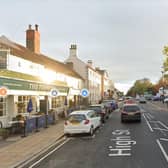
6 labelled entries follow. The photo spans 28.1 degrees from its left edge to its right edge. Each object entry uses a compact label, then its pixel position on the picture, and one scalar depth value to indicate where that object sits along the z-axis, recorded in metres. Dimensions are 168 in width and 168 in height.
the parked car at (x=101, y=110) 28.47
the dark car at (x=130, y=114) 27.91
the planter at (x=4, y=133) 18.50
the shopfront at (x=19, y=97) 20.19
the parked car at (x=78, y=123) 19.31
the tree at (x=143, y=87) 172.89
